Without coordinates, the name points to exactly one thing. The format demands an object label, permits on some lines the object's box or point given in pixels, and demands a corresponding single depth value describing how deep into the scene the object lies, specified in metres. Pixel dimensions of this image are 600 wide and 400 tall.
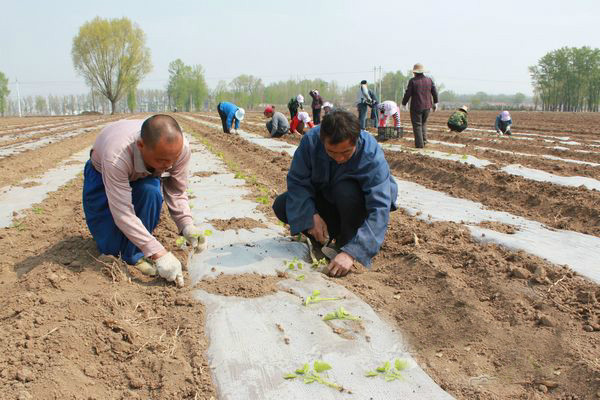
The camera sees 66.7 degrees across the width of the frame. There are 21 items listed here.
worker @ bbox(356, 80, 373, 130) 11.49
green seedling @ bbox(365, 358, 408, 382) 1.88
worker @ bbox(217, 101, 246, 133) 13.39
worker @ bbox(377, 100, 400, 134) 10.45
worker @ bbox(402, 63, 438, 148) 8.91
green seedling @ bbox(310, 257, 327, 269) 3.00
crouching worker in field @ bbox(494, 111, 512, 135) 12.76
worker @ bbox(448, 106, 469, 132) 12.51
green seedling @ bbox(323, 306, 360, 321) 2.32
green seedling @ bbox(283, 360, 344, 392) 1.83
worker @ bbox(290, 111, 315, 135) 12.05
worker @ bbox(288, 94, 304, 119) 12.67
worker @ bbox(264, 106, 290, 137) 12.36
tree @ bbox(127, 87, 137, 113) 71.43
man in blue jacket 2.64
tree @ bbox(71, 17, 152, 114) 55.81
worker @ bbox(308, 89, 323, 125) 13.95
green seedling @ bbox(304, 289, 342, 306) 2.47
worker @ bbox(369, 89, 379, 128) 11.93
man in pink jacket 2.35
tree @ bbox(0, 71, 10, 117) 67.15
